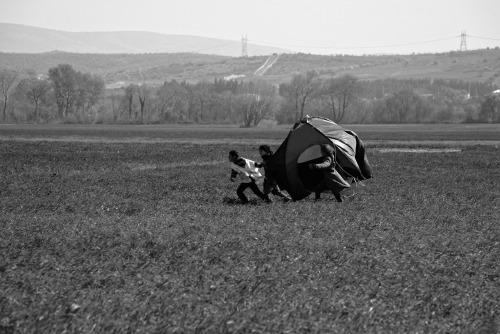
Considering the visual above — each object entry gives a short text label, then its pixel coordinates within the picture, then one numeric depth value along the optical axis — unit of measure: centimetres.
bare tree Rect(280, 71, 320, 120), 15612
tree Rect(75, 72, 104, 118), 16575
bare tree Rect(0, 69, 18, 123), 16942
